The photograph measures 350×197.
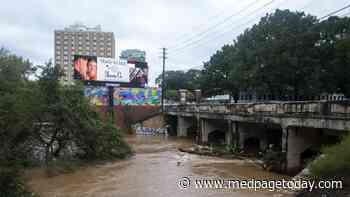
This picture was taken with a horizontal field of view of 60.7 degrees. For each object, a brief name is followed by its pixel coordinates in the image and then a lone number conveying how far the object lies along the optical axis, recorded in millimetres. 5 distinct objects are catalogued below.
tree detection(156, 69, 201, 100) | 77694
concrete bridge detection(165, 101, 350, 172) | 14288
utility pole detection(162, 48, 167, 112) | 43312
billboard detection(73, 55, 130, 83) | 38594
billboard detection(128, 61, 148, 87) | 42000
